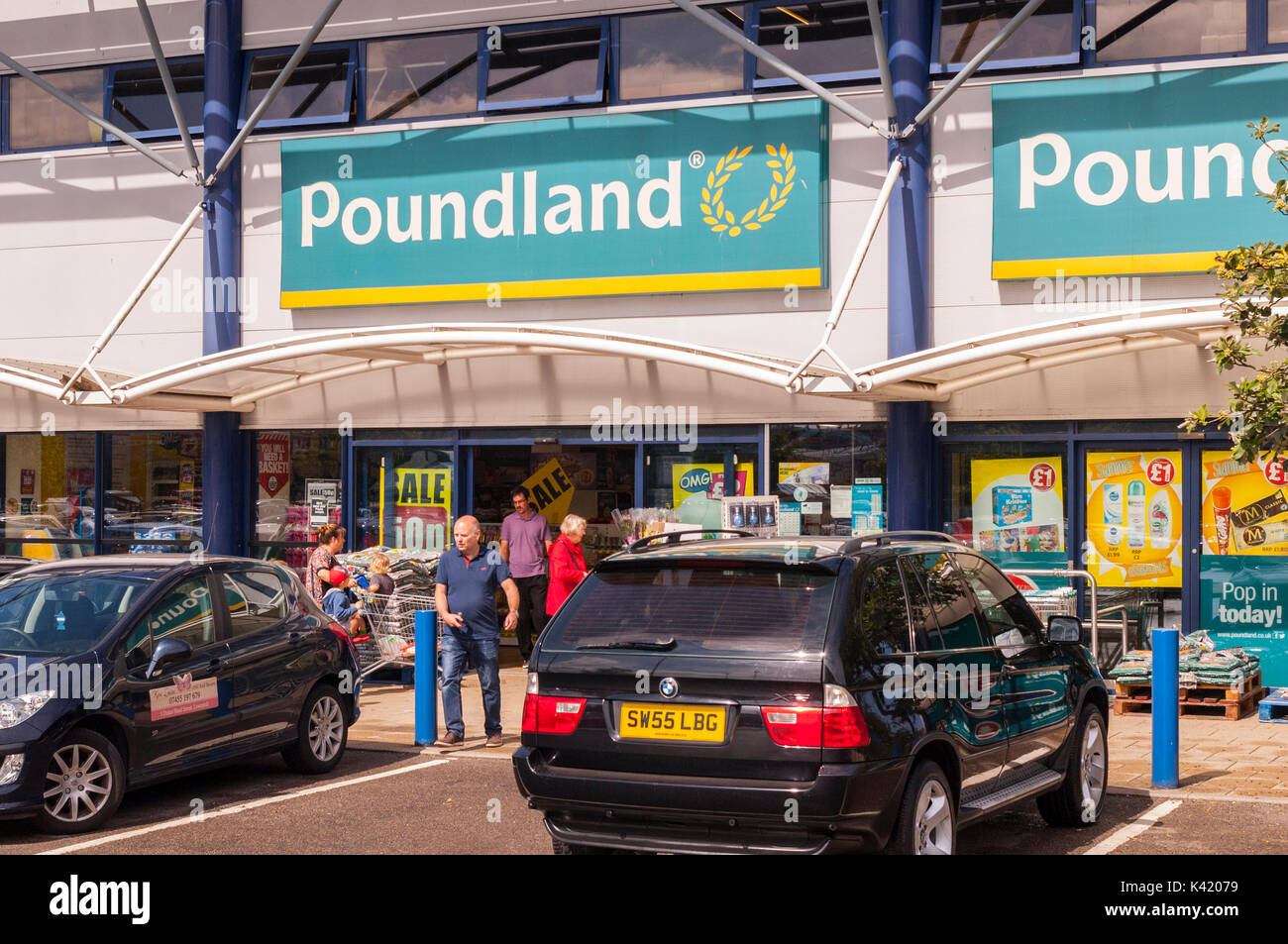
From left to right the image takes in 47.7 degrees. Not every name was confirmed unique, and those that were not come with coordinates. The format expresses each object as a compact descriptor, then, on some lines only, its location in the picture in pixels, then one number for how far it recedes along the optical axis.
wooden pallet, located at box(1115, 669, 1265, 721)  12.02
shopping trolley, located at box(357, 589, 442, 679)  13.96
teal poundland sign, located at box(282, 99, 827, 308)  14.74
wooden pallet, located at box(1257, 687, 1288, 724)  11.85
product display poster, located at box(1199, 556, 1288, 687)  13.19
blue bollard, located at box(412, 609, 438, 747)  10.86
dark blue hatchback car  7.95
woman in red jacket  13.43
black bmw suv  5.79
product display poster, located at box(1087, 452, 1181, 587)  13.60
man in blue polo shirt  10.68
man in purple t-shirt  14.91
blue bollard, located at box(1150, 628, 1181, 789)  9.12
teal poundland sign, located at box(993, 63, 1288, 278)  13.22
